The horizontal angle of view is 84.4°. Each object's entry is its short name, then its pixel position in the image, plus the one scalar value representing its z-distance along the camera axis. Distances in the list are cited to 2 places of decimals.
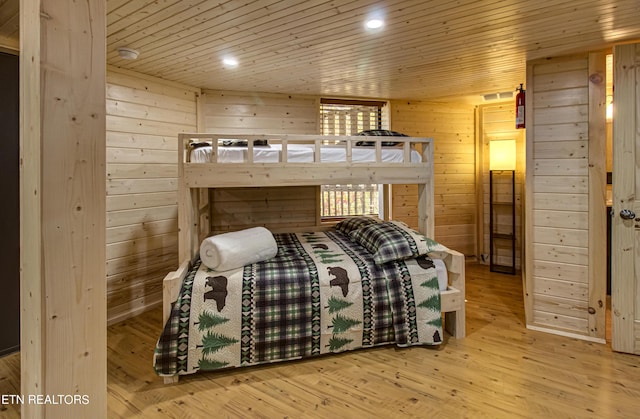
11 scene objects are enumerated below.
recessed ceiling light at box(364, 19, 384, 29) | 2.19
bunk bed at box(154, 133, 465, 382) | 2.19
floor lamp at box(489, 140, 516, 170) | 4.21
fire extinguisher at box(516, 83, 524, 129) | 3.02
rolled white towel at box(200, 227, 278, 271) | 2.34
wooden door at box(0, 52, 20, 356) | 2.36
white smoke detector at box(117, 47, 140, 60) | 2.65
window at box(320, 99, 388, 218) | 4.32
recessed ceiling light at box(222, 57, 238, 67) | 2.91
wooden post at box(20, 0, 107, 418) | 0.95
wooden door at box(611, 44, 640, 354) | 2.34
